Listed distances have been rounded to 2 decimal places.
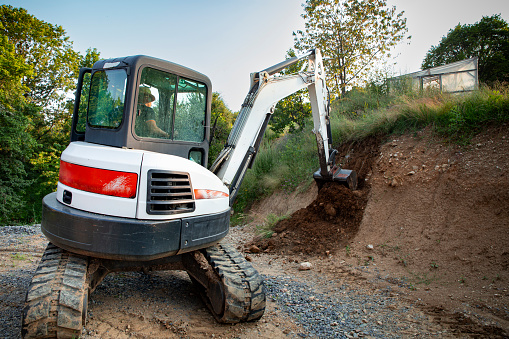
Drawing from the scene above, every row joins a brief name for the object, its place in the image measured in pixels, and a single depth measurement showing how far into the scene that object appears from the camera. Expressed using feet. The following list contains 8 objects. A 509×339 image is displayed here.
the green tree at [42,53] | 61.05
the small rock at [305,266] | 17.31
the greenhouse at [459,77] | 39.83
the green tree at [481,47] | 68.64
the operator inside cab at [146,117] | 10.87
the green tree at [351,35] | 41.91
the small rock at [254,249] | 20.58
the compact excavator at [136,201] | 9.19
